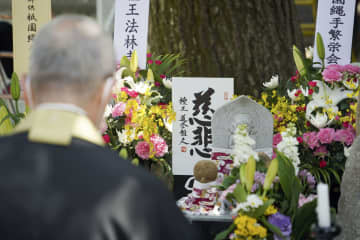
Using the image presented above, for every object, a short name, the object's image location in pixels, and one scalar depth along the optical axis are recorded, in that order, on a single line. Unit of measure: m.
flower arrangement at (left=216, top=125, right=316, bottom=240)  4.54
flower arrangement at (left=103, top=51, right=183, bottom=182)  6.66
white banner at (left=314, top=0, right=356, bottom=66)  7.36
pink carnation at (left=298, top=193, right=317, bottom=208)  4.87
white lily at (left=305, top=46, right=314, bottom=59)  7.51
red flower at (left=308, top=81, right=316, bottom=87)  6.69
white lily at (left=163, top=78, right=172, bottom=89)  7.29
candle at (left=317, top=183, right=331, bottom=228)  3.21
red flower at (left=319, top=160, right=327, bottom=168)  6.36
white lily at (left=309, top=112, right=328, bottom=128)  6.43
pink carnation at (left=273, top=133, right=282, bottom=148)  6.53
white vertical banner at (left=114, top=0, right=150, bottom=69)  7.75
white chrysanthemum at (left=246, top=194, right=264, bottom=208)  4.54
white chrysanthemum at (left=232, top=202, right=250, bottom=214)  4.56
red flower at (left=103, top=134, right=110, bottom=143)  6.75
